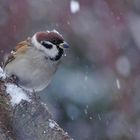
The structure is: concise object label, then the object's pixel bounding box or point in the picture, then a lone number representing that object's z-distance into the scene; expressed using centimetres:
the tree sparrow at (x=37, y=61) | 779
